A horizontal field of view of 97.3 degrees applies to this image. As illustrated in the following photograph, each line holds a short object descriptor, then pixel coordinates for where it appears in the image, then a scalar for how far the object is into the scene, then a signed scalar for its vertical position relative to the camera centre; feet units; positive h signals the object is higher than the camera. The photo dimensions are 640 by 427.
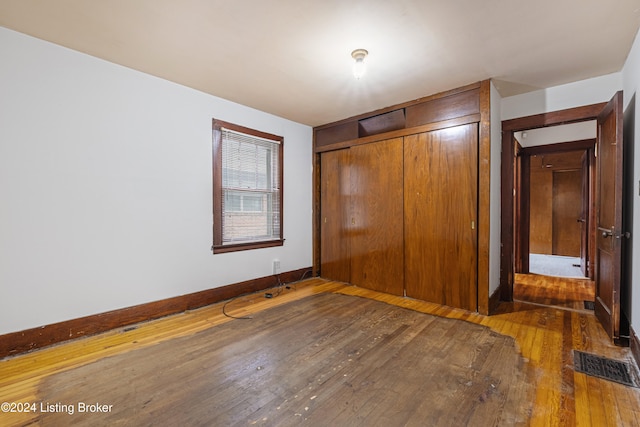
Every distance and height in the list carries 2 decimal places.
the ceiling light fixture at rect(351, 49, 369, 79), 8.11 +4.51
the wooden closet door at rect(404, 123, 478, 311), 10.44 -0.15
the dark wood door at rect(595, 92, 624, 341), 7.96 -0.17
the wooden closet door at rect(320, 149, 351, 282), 14.56 -0.22
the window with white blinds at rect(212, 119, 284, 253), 11.80 +1.09
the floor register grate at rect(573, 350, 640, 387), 6.36 -3.78
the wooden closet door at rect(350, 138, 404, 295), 12.45 -0.21
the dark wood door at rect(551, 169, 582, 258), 22.04 -0.02
